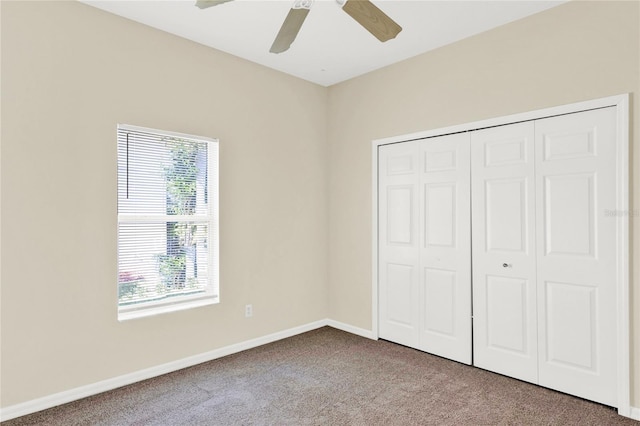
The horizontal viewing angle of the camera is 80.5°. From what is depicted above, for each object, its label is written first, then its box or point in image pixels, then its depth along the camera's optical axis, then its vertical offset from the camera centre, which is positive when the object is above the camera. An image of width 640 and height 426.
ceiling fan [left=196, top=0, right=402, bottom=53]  1.98 +1.10
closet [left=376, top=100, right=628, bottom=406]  2.63 -0.29
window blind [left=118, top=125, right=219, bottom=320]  3.02 -0.06
